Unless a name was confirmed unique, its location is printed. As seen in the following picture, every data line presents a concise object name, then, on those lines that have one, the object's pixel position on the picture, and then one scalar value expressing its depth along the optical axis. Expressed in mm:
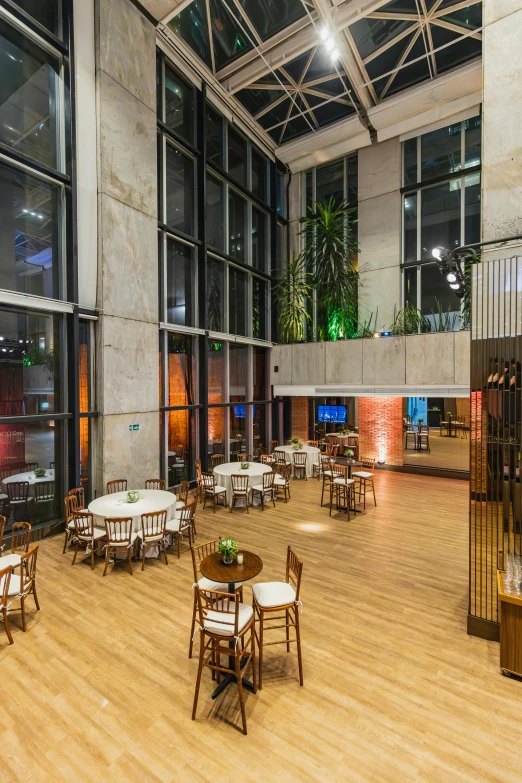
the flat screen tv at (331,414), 12117
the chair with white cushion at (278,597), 3270
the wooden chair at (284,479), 8148
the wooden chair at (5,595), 3637
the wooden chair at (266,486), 7664
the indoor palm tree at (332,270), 10578
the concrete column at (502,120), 3984
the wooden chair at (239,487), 7531
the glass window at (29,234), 5926
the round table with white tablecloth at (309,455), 10398
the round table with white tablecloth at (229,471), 7879
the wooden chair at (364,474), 7789
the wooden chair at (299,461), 10227
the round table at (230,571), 3193
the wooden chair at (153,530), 5223
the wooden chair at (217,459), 9555
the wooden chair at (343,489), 7386
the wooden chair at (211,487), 7613
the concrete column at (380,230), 11055
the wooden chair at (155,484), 7315
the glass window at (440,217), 10438
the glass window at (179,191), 8719
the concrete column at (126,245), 6770
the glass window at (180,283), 8750
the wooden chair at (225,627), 2824
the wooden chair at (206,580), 3568
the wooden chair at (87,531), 5238
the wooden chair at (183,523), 5588
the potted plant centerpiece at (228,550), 3531
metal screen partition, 3756
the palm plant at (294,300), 11312
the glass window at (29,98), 5934
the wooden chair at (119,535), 5035
